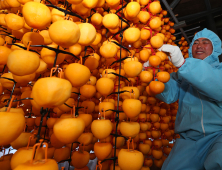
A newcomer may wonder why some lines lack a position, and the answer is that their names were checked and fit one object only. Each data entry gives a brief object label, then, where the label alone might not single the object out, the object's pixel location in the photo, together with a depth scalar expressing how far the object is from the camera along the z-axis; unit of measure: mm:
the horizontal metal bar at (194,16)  3001
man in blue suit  1115
